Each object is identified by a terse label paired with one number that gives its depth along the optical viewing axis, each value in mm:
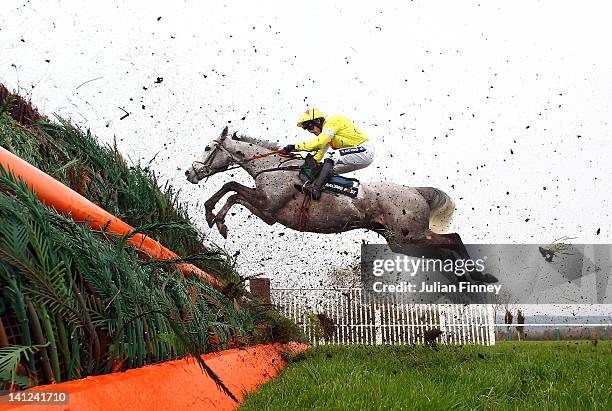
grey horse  9484
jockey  8828
